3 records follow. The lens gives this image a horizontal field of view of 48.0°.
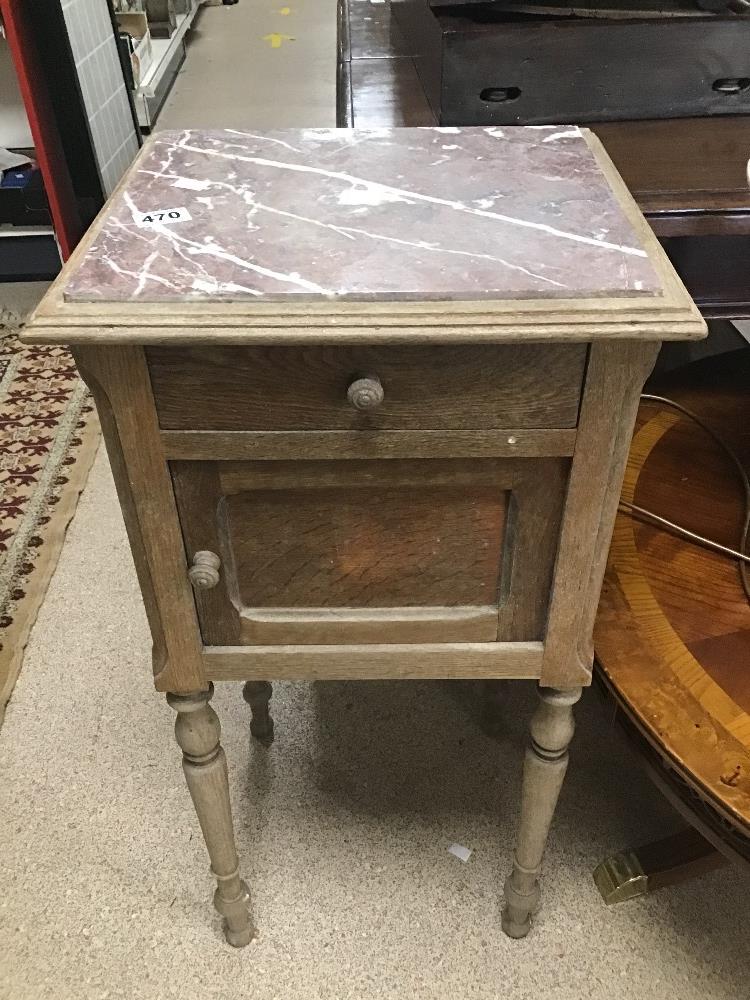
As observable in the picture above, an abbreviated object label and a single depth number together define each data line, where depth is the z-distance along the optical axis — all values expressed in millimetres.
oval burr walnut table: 710
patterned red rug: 1333
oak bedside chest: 512
